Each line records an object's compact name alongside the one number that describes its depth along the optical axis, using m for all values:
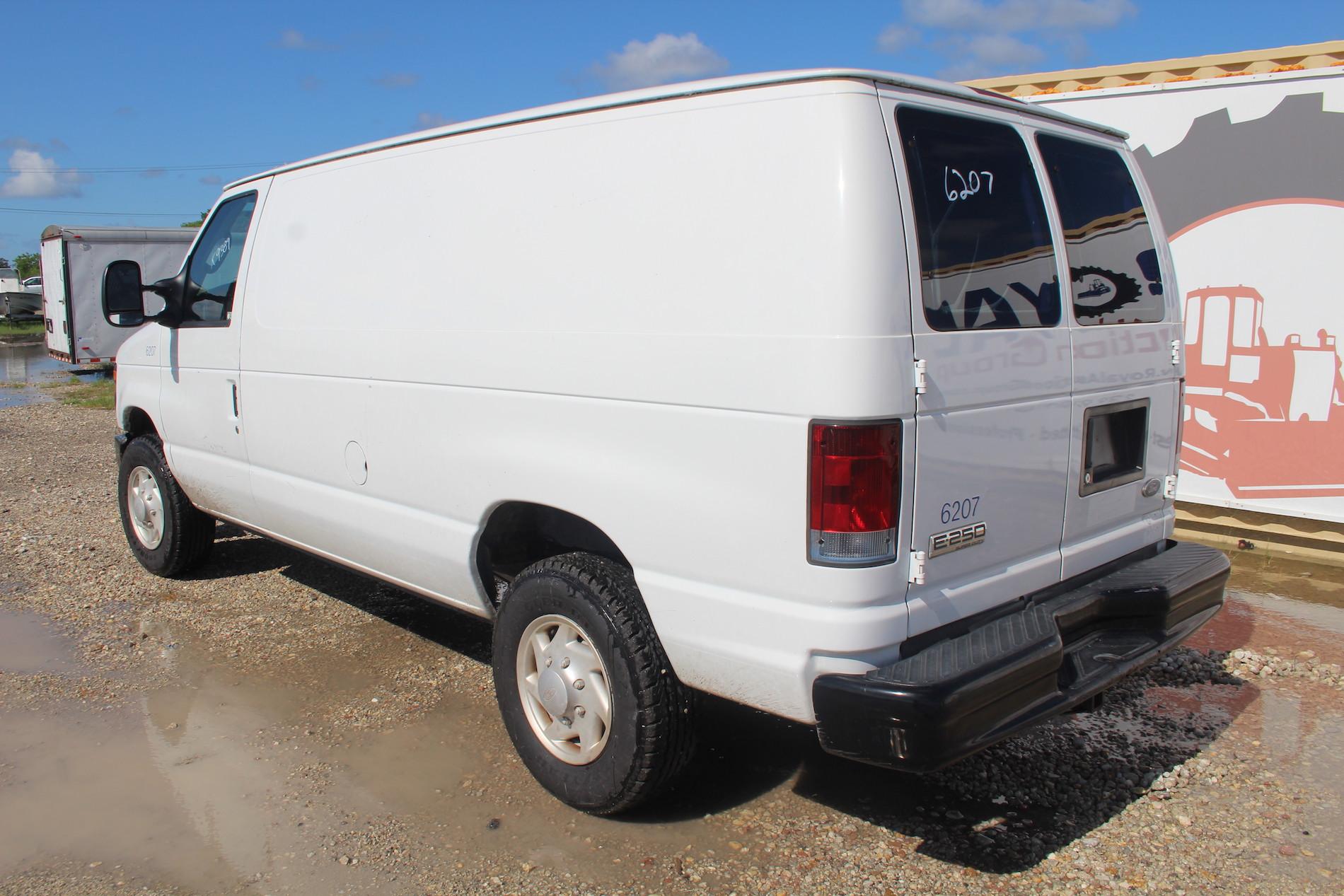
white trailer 18.27
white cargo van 2.73
